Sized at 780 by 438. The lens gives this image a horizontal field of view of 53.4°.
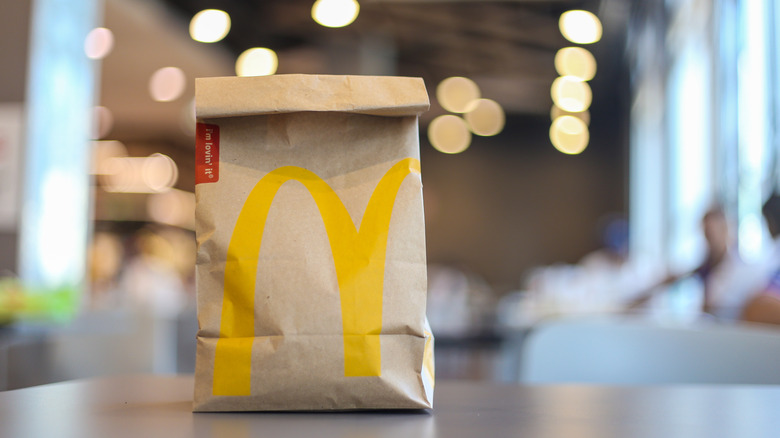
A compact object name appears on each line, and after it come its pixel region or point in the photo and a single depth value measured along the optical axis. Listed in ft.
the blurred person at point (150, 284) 19.54
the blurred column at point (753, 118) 12.13
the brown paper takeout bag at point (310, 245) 1.73
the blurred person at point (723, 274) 9.28
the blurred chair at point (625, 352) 3.56
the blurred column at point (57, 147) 12.41
